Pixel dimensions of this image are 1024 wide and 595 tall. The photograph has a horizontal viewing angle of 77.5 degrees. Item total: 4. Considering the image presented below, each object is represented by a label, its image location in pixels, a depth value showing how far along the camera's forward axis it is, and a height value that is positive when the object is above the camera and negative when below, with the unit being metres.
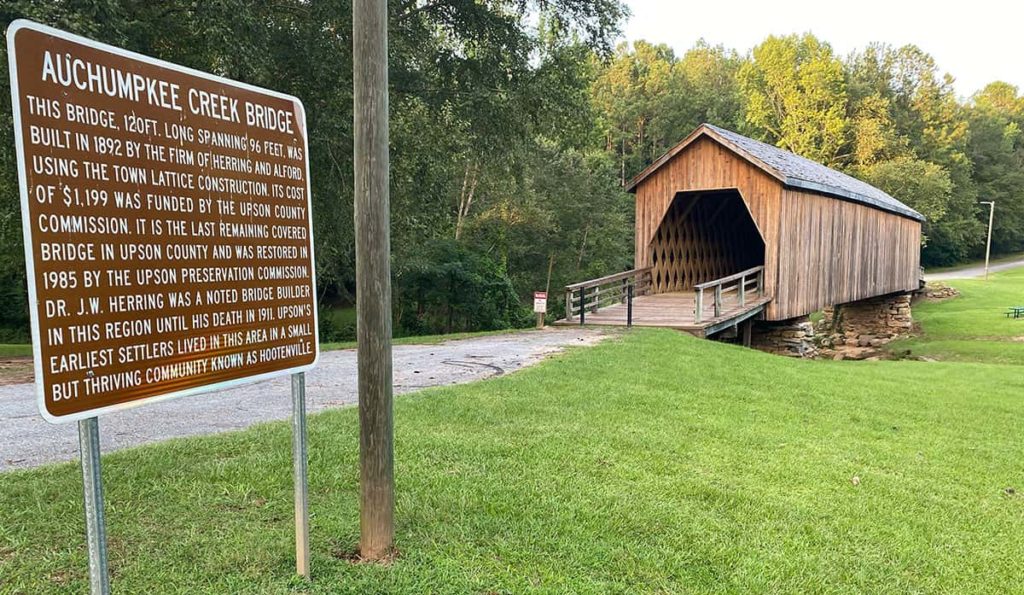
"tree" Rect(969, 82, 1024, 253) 56.78 +6.34
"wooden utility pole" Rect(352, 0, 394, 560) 2.81 -0.14
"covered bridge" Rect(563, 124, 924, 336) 14.55 +0.16
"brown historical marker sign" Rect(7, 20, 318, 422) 1.82 +0.08
